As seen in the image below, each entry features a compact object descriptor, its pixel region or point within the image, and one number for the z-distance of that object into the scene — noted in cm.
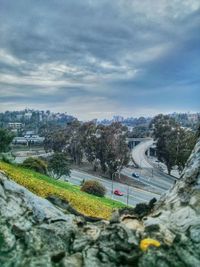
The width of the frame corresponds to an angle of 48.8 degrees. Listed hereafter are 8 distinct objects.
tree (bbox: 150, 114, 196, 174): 3616
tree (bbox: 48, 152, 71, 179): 3347
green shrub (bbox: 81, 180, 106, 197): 2302
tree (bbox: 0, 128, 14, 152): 2390
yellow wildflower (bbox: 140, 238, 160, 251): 388
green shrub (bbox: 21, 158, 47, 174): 2260
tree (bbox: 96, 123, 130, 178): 4083
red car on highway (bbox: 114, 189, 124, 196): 3198
